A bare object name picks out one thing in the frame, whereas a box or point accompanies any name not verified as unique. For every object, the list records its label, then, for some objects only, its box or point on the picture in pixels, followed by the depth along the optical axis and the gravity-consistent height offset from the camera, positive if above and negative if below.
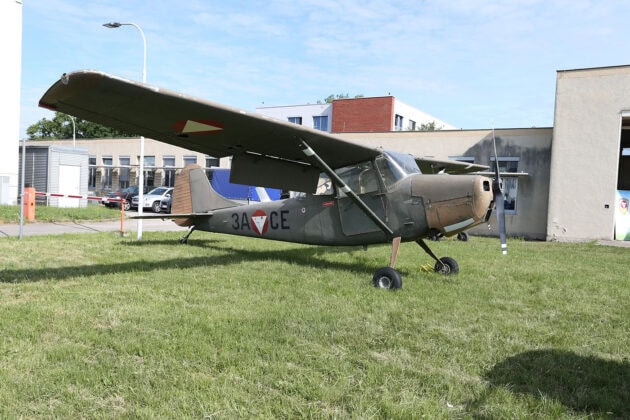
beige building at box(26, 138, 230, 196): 36.72 +1.71
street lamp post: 13.71 +0.12
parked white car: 30.31 -1.04
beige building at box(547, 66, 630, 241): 18.20 +2.09
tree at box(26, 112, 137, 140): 88.81 +9.68
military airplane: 5.96 +0.34
